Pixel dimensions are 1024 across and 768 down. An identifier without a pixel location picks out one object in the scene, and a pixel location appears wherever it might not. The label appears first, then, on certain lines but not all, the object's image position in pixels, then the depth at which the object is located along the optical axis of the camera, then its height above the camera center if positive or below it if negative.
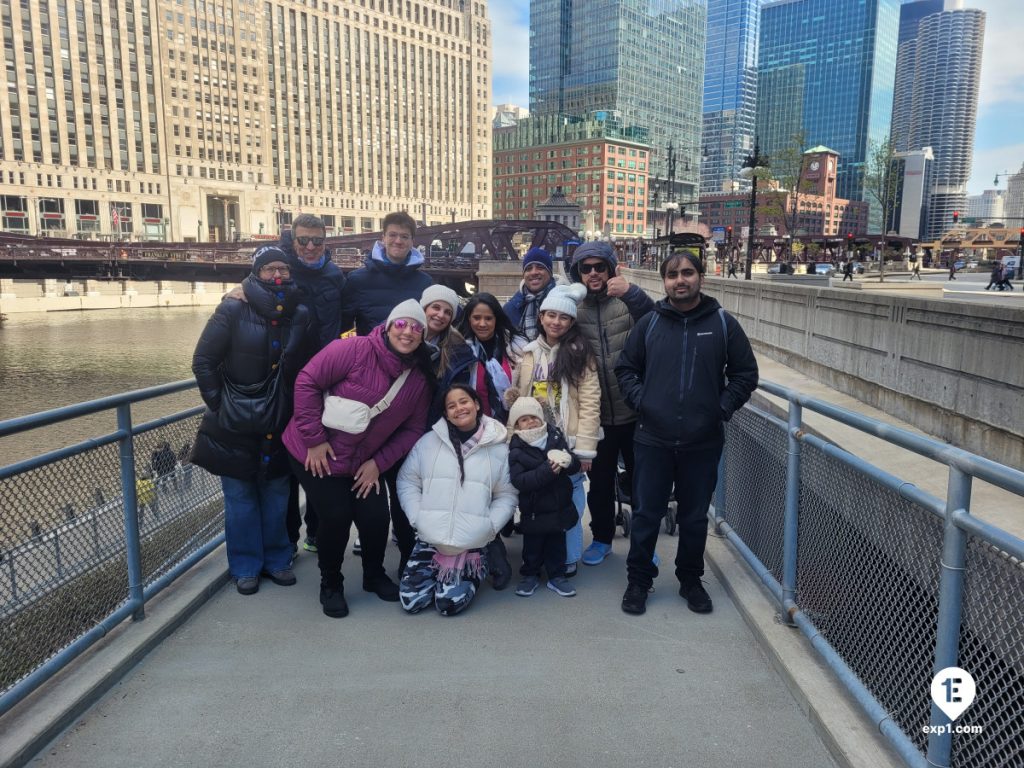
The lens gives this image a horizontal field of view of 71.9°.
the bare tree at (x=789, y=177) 40.88 +5.21
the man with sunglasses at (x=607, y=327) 4.46 -0.44
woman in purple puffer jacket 3.82 -0.97
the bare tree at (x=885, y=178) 36.59 +4.50
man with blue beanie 5.07 -0.25
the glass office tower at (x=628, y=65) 152.00 +43.24
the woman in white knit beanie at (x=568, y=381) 4.31 -0.76
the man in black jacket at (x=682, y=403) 3.77 -0.76
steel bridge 44.88 -0.31
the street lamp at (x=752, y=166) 27.80 +3.76
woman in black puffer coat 4.01 -0.73
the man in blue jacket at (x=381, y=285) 5.12 -0.21
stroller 5.42 -1.92
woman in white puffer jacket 3.98 -1.38
